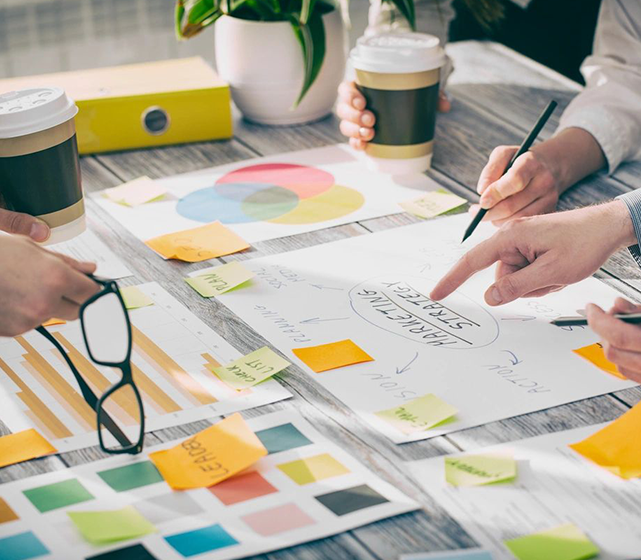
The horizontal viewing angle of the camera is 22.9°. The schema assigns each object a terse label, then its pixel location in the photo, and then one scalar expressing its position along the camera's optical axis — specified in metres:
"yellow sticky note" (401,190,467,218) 1.45
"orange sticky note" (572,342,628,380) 1.22
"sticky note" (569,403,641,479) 1.13
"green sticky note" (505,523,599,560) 1.06
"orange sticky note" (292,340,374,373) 1.23
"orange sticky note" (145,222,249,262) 1.38
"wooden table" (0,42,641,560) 1.09
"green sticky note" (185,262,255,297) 1.33
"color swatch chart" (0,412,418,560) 1.07
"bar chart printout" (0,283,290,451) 1.18
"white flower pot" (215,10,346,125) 1.59
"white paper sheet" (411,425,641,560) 1.08
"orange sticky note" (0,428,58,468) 1.14
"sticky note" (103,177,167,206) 1.49
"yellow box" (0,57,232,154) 1.57
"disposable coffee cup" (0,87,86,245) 1.30
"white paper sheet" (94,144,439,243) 1.44
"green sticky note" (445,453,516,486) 1.12
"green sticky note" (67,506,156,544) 1.08
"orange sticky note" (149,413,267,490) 1.12
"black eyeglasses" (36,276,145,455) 1.11
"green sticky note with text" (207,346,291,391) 1.21
